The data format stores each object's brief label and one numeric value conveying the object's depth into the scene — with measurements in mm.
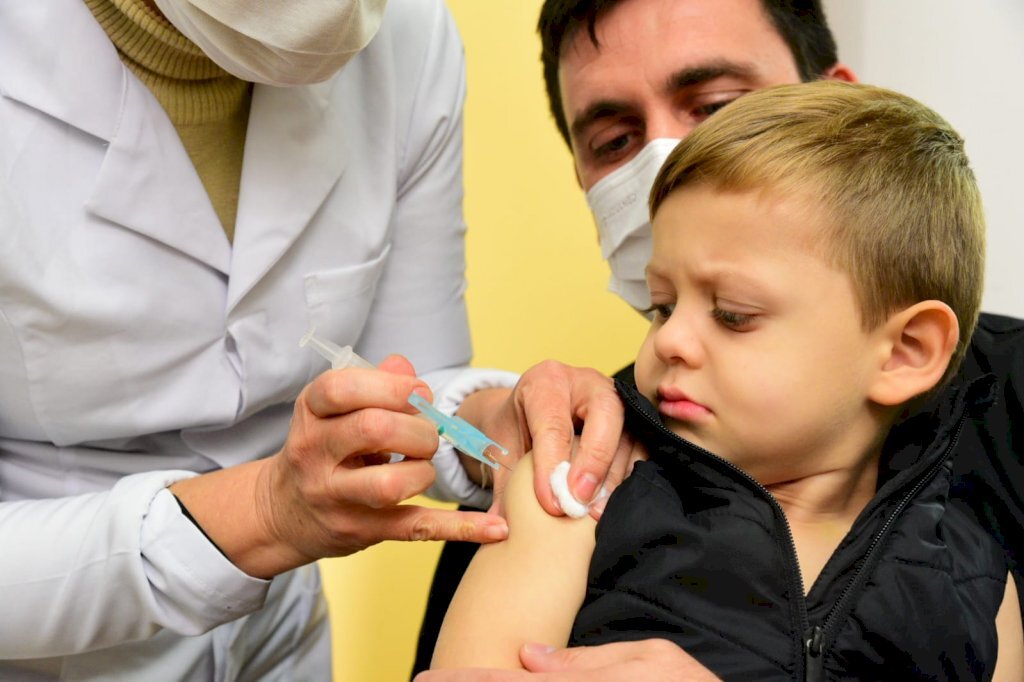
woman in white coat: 1054
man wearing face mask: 1296
